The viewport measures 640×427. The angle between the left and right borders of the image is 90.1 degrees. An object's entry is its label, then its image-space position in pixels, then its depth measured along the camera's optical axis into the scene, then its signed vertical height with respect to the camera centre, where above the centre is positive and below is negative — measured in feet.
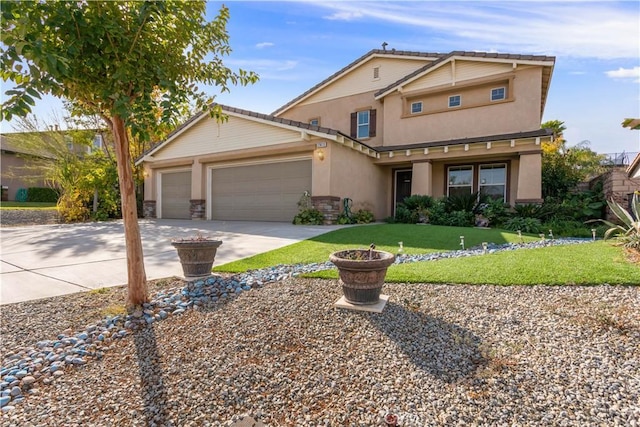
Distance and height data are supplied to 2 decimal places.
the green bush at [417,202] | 38.99 +0.23
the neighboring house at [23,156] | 59.41 +9.00
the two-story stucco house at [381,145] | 37.52 +7.32
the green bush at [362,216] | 38.98 -1.67
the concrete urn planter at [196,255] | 14.43 -2.50
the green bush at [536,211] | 33.42 -0.55
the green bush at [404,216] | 38.81 -1.51
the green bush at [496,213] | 34.50 -0.86
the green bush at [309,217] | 36.42 -1.77
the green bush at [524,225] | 30.71 -1.88
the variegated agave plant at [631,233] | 16.48 -1.44
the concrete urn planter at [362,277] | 10.69 -2.52
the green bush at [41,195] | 79.56 +0.75
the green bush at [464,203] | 35.99 +0.16
